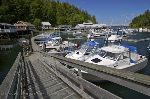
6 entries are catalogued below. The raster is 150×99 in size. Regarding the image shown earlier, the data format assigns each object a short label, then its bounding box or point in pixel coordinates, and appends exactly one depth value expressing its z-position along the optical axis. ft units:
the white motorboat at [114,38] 99.12
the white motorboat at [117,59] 32.82
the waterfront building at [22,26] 133.50
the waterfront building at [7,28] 103.49
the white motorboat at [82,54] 39.96
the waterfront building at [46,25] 189.83
